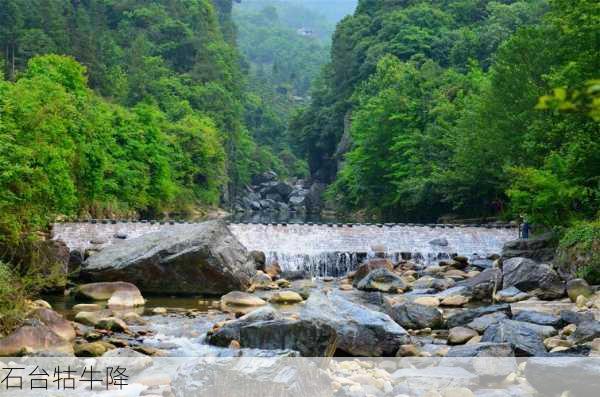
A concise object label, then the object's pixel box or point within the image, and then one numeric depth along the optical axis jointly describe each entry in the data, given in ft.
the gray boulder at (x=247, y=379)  27.25
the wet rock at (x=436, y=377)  31.58
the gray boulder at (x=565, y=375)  28.45
